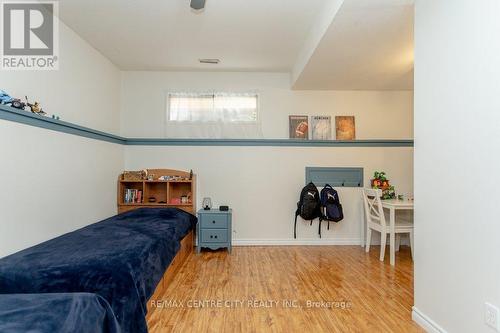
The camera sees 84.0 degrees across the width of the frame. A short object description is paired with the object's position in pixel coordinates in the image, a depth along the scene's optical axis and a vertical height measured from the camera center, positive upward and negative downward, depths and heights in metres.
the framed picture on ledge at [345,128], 4.39 +0.64
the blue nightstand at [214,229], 3.85 -0.86
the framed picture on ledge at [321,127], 4.38 +0.65
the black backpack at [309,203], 4.07 -0.52
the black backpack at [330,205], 4.05 -0.55
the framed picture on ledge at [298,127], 4.36 +0.64
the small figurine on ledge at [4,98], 2.09 +0.52
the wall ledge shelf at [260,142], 4.25 +0.39
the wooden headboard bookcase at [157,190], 4.07 -0.34
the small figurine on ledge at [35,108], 2.40 +0.51
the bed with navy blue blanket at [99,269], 1.74 -0.68
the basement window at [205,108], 4.32 +0.92
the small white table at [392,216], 3.40 -0.60
